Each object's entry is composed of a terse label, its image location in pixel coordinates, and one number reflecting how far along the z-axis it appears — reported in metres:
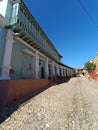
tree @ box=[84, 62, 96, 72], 27.83
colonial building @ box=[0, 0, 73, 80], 6.17
